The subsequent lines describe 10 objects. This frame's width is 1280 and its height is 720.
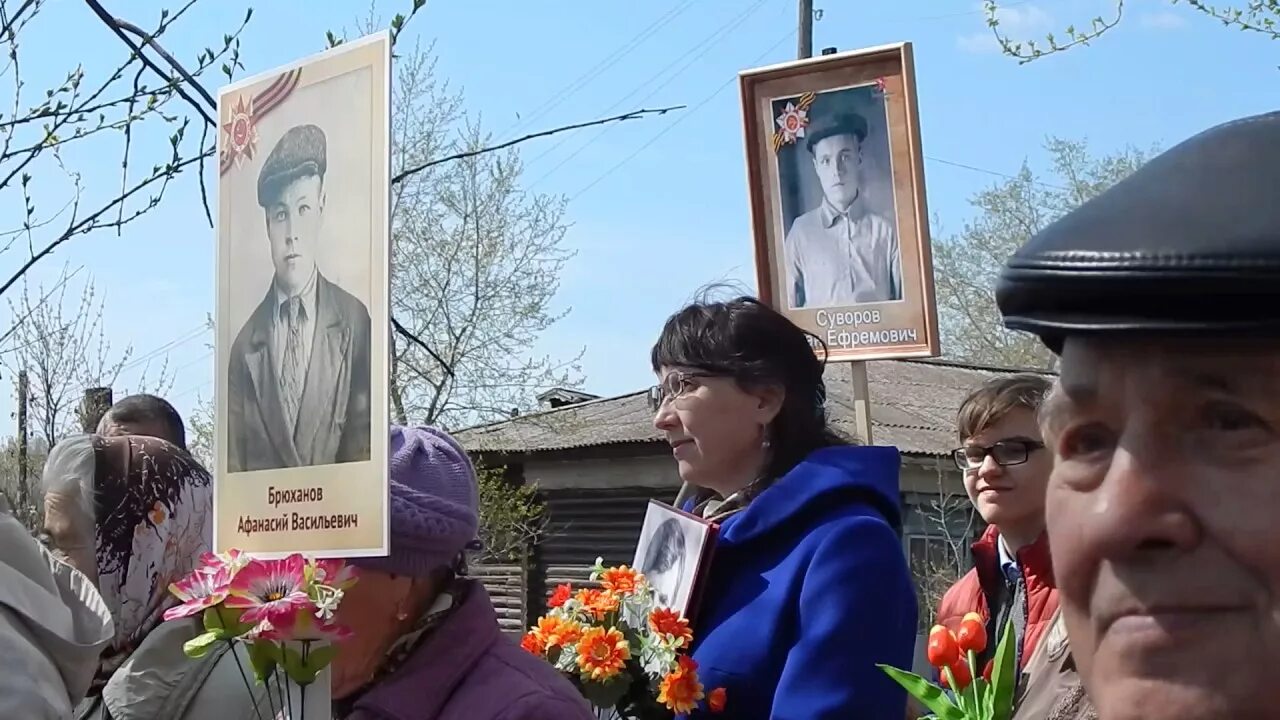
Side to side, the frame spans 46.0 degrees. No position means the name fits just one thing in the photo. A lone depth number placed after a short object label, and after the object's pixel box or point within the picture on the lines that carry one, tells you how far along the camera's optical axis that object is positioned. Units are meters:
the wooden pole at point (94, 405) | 8.67
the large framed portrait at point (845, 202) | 4.35
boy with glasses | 3.77
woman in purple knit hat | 2.61
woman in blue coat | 3.05
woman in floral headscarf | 2.94
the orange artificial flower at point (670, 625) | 3.14
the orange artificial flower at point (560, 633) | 3.17
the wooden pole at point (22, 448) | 8.35
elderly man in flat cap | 0.99
